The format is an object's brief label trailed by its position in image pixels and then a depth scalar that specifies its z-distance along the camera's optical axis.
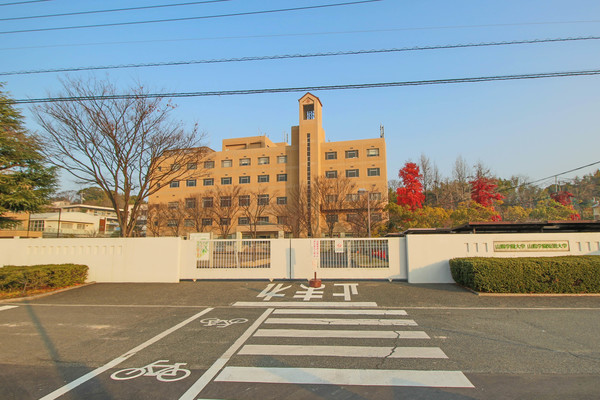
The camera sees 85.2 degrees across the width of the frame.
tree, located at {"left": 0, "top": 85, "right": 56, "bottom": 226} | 16.53
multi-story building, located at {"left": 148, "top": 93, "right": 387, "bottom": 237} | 49.91
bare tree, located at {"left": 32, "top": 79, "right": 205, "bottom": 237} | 16.89
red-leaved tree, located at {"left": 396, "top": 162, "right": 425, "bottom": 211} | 42.00
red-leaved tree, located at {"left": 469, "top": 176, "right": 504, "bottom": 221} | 40.94
